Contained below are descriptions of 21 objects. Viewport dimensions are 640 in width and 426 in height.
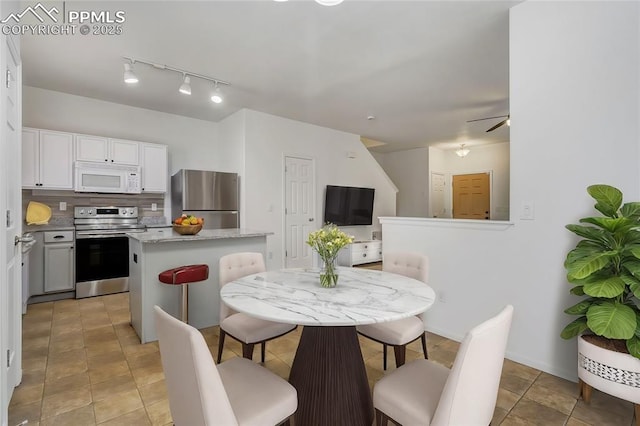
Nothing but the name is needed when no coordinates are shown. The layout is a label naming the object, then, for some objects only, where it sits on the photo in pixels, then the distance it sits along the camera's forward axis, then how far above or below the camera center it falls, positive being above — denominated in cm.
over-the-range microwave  413 +47
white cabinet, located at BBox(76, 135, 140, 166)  415 +87
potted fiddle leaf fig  163 -51
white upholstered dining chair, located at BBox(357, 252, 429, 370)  187 -76
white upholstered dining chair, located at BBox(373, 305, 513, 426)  101 -70
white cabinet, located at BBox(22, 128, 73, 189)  380 +67
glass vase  174 -38
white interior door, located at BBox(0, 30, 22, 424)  152 -4
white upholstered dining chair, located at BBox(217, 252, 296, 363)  192 -75
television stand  599 -87
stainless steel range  409 -54
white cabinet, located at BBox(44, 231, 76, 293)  388 -66
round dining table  136 -65
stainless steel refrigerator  450 +22
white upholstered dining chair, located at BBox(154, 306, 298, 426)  97 -65
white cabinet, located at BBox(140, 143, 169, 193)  464 +69
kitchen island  279 -54
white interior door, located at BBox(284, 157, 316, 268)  534 +3
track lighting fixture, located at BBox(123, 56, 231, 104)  303 +159
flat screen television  591 +12
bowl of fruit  295 -15
